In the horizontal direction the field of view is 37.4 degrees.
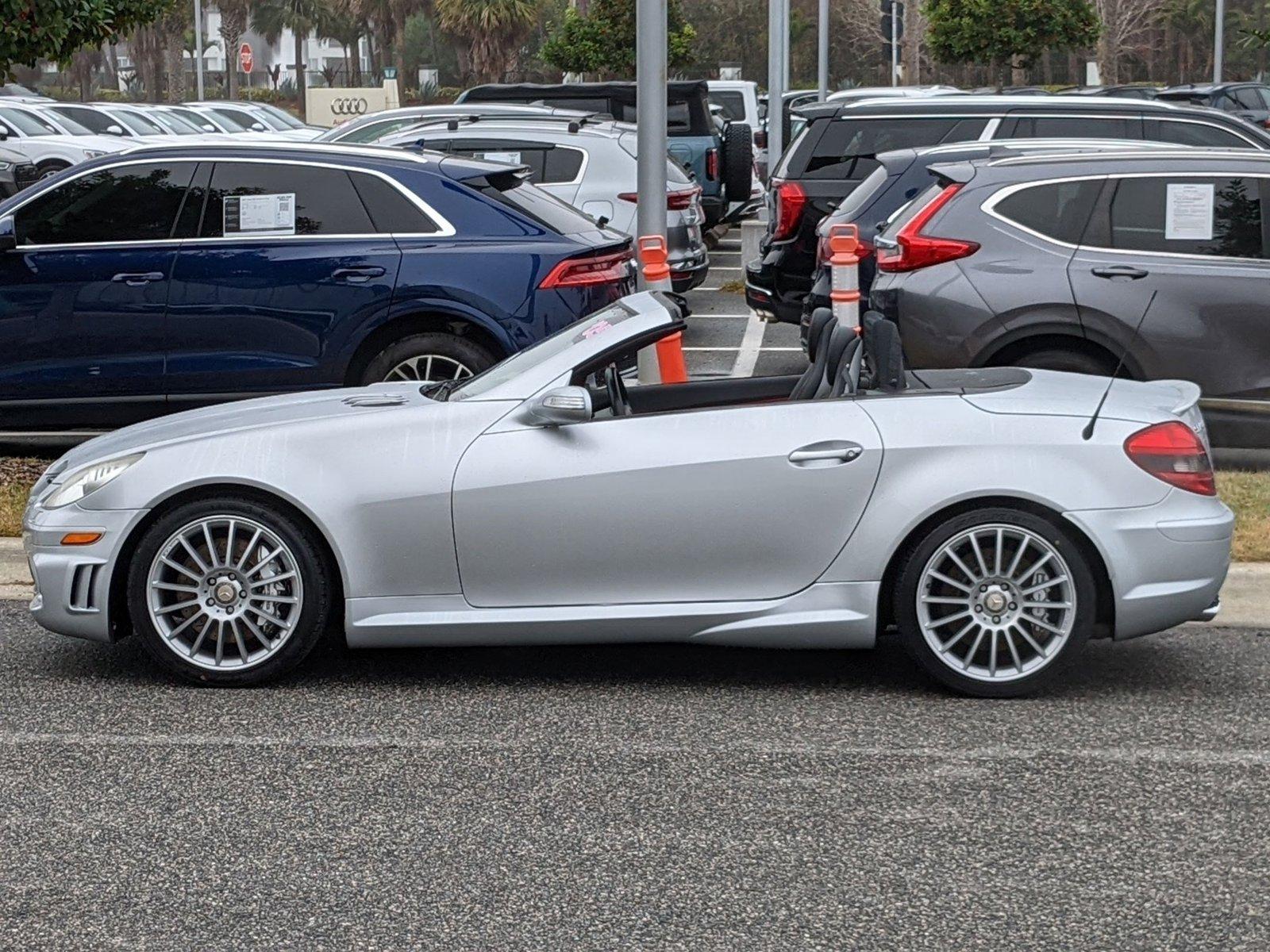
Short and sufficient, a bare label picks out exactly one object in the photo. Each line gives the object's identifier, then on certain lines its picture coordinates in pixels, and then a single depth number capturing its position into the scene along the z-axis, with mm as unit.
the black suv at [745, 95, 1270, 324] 13203
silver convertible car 5910
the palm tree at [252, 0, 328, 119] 85000
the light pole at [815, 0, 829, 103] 34116
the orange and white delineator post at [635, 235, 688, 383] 9758
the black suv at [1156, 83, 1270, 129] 32906
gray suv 9391
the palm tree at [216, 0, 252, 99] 77938
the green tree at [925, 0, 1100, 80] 34625
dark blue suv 9867
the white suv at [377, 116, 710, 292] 15016
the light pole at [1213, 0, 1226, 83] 50762
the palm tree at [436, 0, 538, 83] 63562
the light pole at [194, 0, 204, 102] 59031
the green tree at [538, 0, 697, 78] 36969
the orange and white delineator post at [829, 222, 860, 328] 10234
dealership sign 54781
